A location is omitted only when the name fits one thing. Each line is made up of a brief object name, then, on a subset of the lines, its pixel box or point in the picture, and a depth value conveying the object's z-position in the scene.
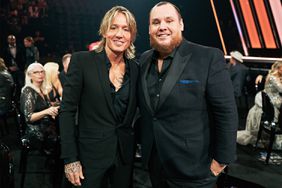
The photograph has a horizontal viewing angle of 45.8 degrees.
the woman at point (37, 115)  2.96
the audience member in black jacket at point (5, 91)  4.34
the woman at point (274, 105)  4.34
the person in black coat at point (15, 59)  7.06
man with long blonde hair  1.71
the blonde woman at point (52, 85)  3.45
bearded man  1.59
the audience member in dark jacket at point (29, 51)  7.40
